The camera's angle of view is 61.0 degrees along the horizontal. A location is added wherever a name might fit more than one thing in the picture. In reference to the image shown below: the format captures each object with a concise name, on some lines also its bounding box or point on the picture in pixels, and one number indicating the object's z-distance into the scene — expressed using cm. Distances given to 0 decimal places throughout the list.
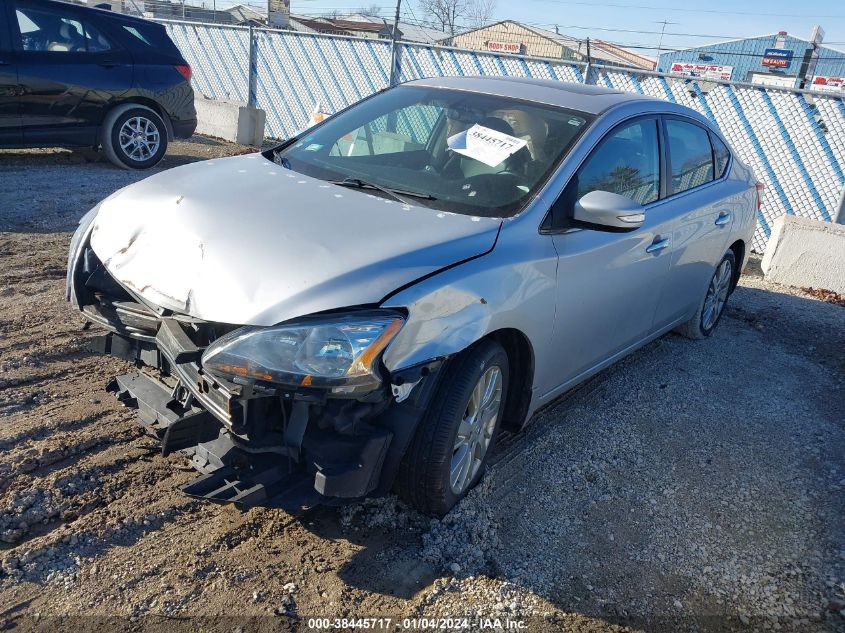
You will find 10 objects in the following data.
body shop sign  4634
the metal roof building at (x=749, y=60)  4328
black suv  806
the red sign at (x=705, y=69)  4275
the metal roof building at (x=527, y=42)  4388
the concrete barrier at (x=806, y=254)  778
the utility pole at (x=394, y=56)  1216
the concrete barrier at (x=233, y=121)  1299
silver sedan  253
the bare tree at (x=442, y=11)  5940
